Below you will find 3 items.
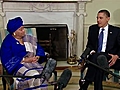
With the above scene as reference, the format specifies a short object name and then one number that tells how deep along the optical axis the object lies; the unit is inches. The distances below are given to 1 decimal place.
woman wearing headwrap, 97.8
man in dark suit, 108.2
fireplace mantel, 151.6
